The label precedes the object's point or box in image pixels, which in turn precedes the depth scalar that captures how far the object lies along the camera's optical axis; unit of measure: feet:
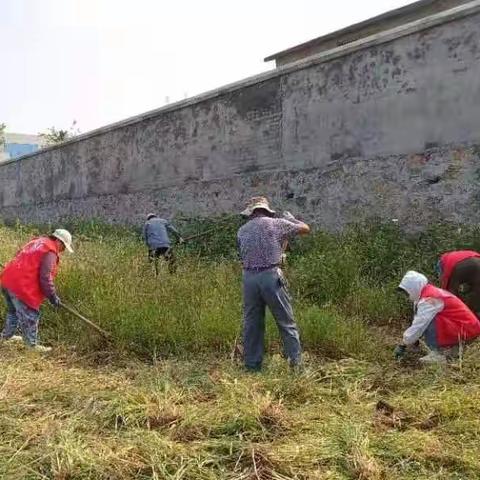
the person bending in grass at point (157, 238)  32.09
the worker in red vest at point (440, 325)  16.31
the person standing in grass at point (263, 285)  16.05
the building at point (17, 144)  133.23
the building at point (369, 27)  44.06
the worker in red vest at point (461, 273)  18.92
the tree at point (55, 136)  90.79
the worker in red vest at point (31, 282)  19.30
